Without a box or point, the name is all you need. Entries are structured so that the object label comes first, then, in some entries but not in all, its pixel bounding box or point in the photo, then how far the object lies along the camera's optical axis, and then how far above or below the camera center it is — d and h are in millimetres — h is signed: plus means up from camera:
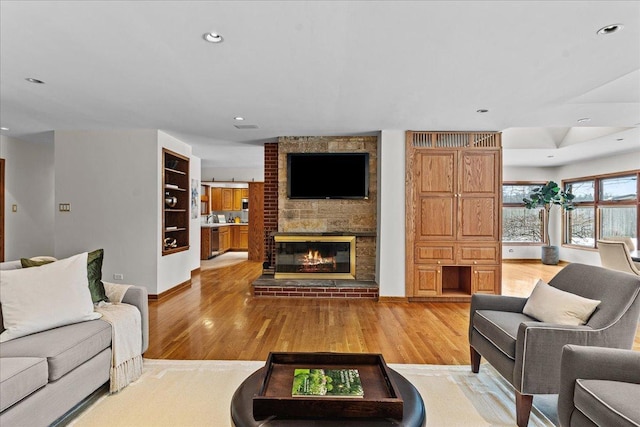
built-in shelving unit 5518 +136
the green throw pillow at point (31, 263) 2400 -367
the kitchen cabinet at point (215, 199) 10359 +398
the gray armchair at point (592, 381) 1480 -782
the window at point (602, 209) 7008 +90
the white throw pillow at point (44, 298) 2025 -547
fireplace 5320 -743
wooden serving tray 1353 -786
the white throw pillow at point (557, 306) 2092 -613
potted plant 8164 +273
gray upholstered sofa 1637 -868
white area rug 2035 -1243
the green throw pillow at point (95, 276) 2535 -494
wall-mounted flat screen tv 5281 +586
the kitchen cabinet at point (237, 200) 10547 +375
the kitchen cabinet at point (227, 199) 10477 +403
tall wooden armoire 4867 +24
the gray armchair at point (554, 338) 1921 -724
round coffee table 1323 -824
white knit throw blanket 2324 -907
